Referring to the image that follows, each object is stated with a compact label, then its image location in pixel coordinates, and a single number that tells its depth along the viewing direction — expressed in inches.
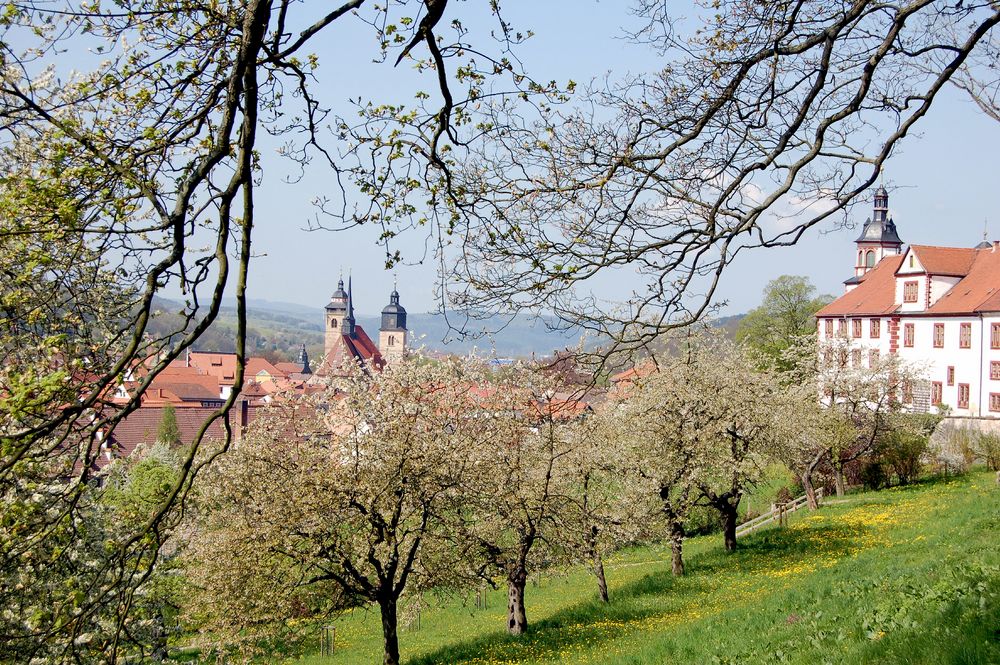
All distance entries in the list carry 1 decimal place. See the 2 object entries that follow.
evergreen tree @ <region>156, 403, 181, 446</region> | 2436.5
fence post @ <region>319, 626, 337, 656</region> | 906.1
